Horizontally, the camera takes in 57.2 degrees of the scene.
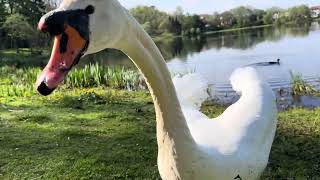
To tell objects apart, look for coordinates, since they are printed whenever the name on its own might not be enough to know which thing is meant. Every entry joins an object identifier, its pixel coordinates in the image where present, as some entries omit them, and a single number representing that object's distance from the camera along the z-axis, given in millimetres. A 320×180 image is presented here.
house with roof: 59791
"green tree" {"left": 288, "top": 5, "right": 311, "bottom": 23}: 54878
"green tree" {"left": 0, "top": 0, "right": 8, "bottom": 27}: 26488
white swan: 1044
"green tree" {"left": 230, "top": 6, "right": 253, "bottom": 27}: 55788
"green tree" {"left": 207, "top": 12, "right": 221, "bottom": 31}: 54018
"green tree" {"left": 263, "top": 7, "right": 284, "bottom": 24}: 55953
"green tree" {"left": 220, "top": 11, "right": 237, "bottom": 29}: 55664
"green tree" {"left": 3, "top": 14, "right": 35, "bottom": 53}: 24482
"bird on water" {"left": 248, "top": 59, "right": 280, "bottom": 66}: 13415
